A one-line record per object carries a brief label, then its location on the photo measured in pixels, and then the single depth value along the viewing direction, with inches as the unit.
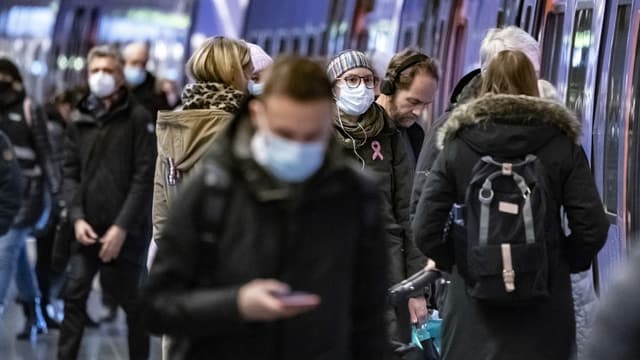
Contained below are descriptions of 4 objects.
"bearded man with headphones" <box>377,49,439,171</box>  561.1
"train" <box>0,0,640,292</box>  567.1
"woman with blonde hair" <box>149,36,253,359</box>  464.8
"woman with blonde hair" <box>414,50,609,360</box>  423.5
